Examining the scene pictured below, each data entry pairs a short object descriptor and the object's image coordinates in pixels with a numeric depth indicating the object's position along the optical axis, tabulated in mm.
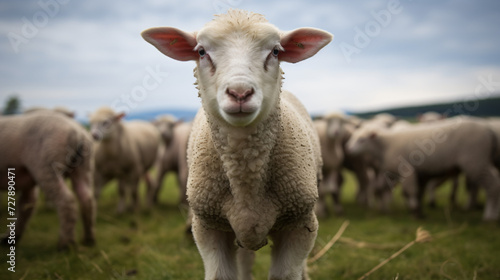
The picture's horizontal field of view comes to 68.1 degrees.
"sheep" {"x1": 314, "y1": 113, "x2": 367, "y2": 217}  7078
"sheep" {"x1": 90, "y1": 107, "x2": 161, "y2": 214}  6660
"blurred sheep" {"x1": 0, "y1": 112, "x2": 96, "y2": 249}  4383
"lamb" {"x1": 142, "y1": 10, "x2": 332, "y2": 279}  1947
